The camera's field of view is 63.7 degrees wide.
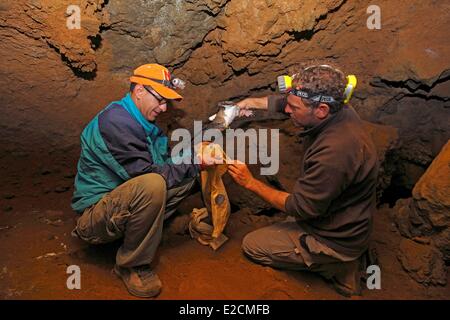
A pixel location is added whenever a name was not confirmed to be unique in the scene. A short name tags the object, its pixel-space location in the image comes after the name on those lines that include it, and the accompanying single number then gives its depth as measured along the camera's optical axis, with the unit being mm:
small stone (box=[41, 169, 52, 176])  3996
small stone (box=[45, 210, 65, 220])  3802
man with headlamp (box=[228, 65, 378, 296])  2662
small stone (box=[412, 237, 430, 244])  3512
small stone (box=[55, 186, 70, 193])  4082
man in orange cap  2760
